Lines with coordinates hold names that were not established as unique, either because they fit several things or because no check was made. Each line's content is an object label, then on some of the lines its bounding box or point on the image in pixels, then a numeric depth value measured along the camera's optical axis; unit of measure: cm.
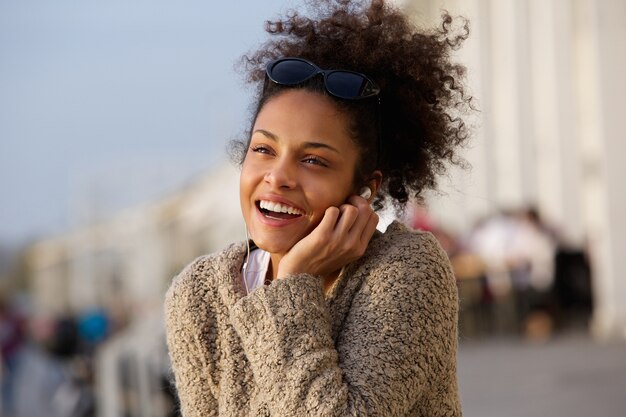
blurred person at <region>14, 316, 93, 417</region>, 1519
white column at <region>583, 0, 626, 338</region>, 1479
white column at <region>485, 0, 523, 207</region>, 2330
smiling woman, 269
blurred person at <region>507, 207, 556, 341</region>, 1677
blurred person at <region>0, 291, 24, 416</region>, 2144
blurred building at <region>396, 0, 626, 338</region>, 1489
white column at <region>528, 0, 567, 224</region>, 1964
